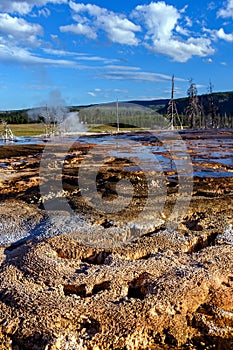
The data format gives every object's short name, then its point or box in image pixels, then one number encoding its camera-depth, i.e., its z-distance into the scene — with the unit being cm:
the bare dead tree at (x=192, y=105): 6569
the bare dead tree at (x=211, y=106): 6762
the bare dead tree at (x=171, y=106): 4187
